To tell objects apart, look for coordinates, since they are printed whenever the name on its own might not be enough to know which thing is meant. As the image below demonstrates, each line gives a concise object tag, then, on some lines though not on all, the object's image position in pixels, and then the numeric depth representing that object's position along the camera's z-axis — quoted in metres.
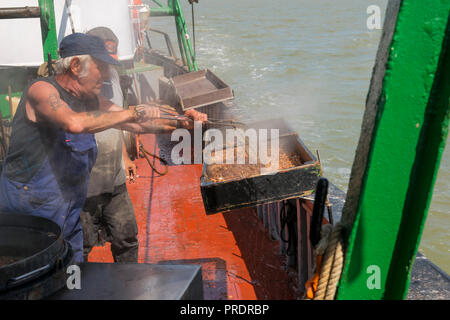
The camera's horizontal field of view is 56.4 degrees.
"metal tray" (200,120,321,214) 3.23
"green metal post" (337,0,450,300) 1.30
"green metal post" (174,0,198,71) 10.38
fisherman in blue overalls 2.59
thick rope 1.53
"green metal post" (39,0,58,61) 3.89
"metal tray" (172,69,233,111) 7.37
